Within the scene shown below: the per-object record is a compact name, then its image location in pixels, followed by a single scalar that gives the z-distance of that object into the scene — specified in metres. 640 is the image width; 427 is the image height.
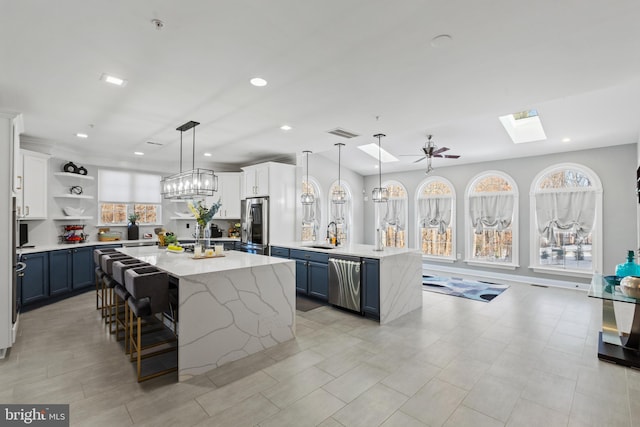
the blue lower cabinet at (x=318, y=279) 4.82
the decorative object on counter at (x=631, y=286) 2.73
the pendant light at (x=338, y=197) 5.46
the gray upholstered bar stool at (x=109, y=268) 3.59
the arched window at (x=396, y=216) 8.60
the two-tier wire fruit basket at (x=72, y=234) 5.66
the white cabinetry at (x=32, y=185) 4.64
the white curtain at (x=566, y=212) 5.84
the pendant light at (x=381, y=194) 4.99
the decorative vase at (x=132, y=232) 6.50
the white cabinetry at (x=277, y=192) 6.14
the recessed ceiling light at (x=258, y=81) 2.89
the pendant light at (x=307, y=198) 5.64
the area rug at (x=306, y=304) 4.70
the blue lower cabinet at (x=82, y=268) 5.34
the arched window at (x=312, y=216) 8.13
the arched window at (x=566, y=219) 5.78
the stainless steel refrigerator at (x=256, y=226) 6.09
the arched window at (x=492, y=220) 6.75
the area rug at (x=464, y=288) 5.44
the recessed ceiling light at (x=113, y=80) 2.82
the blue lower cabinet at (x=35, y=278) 4.42
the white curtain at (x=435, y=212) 7.78
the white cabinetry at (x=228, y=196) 7.20
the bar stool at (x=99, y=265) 4.11
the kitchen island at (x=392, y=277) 4.08
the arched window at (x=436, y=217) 7.71
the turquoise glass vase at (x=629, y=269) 3.23
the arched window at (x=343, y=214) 8.61
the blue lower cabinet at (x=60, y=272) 4.89
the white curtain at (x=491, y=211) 6.82
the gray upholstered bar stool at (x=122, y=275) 3.05
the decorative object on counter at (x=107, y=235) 6.14
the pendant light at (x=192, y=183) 3.99
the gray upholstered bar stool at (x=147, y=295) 2.62
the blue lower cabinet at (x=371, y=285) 4.09
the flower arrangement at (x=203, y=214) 4.16
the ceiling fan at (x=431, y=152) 5.60
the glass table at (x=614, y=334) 2.88
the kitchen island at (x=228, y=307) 2.74
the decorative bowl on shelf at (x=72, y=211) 5.75
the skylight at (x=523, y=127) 5.29
